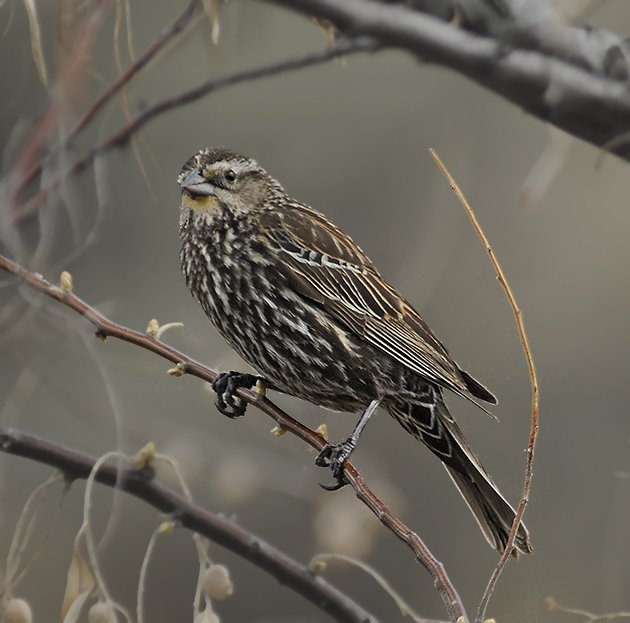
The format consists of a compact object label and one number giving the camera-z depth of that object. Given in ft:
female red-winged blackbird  13.53
